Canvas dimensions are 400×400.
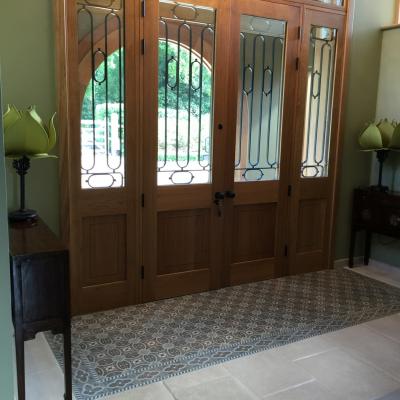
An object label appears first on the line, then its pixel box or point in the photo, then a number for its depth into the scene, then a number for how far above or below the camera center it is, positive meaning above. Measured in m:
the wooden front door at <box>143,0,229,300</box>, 3.37 -0.13
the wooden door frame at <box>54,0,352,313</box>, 2.99 -0.06
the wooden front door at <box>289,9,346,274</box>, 4.04 -0.13
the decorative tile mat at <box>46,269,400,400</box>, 2.66 -1.41
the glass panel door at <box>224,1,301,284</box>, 3.69 -0.05
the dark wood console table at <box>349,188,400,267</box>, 4.09 -0.80
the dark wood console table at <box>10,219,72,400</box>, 2.06 -0.79
